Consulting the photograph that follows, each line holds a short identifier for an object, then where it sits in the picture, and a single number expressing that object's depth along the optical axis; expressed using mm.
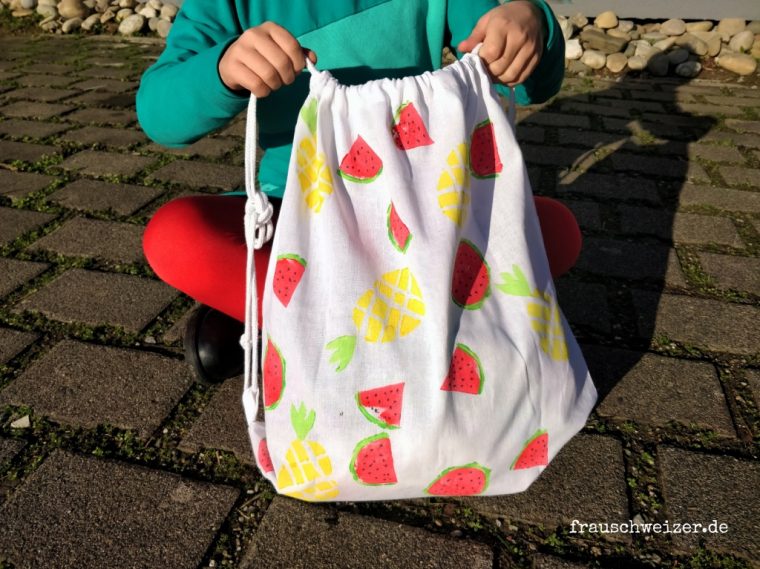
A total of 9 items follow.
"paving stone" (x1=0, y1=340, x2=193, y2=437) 1515
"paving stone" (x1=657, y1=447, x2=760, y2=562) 1230
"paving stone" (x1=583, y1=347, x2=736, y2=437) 1540
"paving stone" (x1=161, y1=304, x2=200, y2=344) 1801
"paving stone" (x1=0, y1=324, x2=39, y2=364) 1717
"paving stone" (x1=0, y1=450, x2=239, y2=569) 1169
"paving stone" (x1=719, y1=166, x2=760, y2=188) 3020
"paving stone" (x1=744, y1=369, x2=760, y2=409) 1614
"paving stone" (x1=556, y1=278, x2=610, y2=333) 1933
